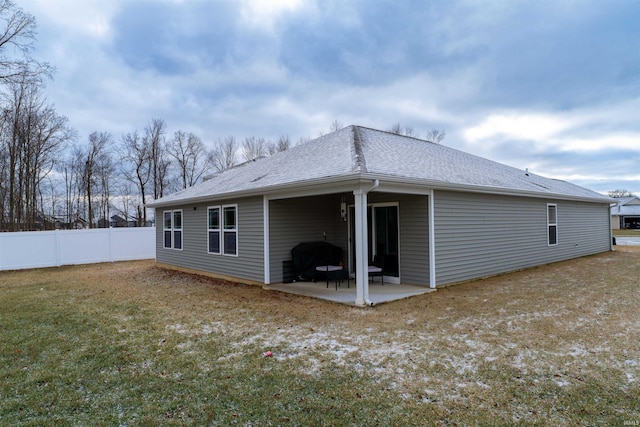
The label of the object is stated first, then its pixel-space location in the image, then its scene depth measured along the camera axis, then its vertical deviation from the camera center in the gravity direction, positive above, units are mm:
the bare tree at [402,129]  31116 +7387
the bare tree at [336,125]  26656 +6746
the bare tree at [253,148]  29406 +5749
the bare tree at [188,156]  28484 +5023
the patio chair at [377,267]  8406 -1252
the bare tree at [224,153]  29578 +5355
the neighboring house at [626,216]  42969 -736
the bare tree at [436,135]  31672 +6895
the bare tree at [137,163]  26641 +4277
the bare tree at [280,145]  29359 +5929
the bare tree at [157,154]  27375 +5074
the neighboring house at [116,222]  25938 -58
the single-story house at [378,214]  7766 +35
